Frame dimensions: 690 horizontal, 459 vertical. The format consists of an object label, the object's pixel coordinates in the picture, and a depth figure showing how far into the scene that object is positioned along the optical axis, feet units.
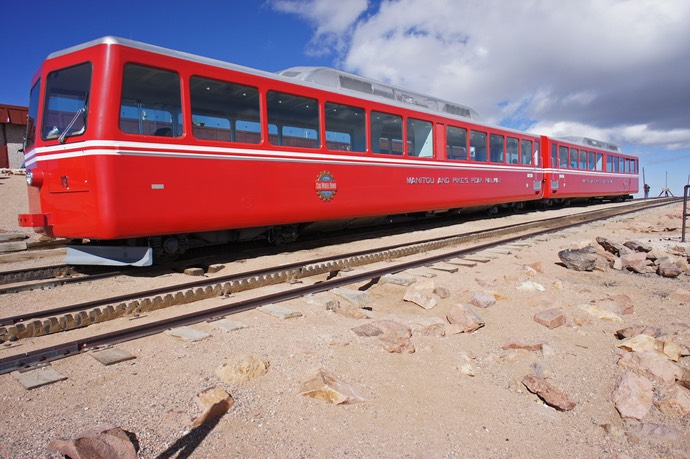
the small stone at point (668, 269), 20.63
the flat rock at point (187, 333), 12.22
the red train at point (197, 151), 18.83
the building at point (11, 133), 84.38
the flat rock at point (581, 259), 21.91
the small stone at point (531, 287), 17.80
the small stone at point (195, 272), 21.79
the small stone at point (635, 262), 21.77
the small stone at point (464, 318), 13.62
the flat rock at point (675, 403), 9.59
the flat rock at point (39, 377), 9.43
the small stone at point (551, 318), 14.28
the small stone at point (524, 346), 12.51
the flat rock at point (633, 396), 9.62
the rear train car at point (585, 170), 58.34
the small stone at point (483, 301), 15.61
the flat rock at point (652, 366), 10.73
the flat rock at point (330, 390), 9.14
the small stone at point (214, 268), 22.54
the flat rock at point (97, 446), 6.75
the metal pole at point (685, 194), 28.54
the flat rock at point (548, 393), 9.83
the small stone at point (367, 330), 12.44
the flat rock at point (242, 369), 9.75
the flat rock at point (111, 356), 10.64
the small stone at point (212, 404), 8.20
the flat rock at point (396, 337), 11.75
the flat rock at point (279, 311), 14.33
